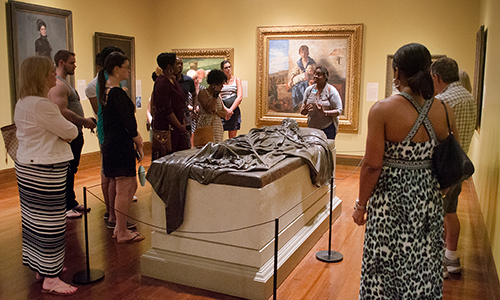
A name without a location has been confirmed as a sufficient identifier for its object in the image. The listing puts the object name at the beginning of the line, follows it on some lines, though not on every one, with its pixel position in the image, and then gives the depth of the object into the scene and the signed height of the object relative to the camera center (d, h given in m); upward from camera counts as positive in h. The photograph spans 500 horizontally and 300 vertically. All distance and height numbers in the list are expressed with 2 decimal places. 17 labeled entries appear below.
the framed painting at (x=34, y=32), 7.58 +1.18
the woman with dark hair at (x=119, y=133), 4.64 -0.37
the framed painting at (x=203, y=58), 10.70 +0.98
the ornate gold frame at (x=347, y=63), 9.52 +0.81
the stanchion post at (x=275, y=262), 3.33 -1.26
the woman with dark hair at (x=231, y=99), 8.41 +0.00
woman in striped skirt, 3.54 -0.58
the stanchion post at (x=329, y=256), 4.68 -1.66
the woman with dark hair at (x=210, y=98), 6.42 +0.01
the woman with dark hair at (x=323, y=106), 7.30 -0.11
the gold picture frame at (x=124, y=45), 9.39 +1.18
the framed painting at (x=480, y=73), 6.70 +0.43
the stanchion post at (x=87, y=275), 4.07 -1.65
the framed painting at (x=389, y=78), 9.30 +0.46
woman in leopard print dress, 2.64 -0.56
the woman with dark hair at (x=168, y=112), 5.29 -0.16
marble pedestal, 3.80 -1.25
